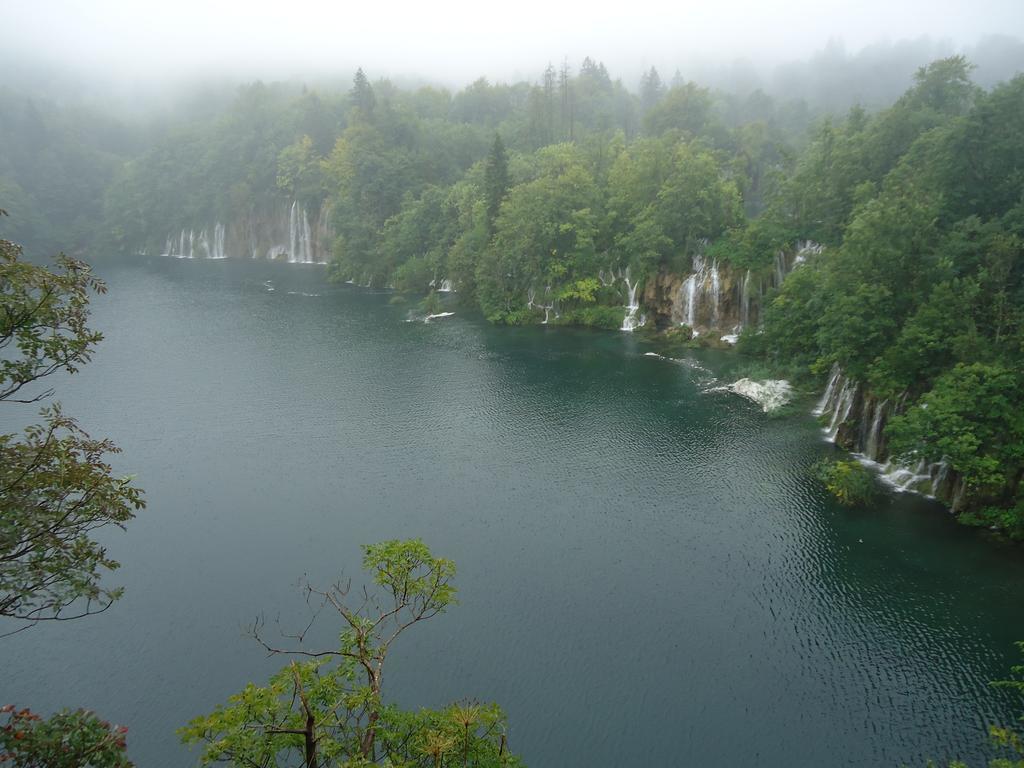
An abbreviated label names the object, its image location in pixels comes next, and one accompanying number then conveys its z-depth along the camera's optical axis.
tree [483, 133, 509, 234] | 74.12
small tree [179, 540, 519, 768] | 11.36
